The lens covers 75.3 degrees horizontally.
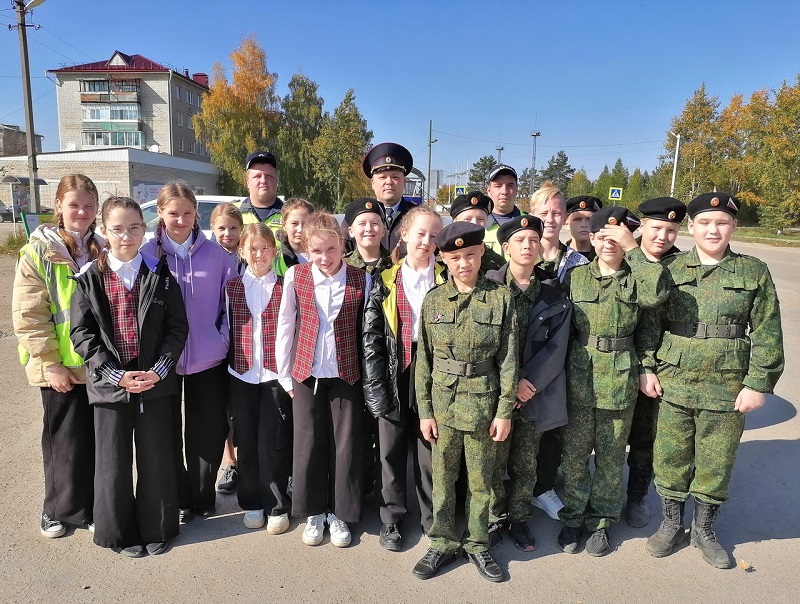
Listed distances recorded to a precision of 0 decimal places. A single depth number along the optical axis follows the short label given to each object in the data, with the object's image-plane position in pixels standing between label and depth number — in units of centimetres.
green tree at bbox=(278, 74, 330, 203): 3312
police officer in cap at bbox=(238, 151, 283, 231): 425
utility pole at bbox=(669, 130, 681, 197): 3192
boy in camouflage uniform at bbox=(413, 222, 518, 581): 272
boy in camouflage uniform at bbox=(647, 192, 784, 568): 289
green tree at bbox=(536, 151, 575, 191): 7831
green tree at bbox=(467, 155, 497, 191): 7268
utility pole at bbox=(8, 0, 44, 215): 1414
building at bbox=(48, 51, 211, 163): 4862
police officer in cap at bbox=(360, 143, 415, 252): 407
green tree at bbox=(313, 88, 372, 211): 3142
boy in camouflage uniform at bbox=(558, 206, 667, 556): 294
